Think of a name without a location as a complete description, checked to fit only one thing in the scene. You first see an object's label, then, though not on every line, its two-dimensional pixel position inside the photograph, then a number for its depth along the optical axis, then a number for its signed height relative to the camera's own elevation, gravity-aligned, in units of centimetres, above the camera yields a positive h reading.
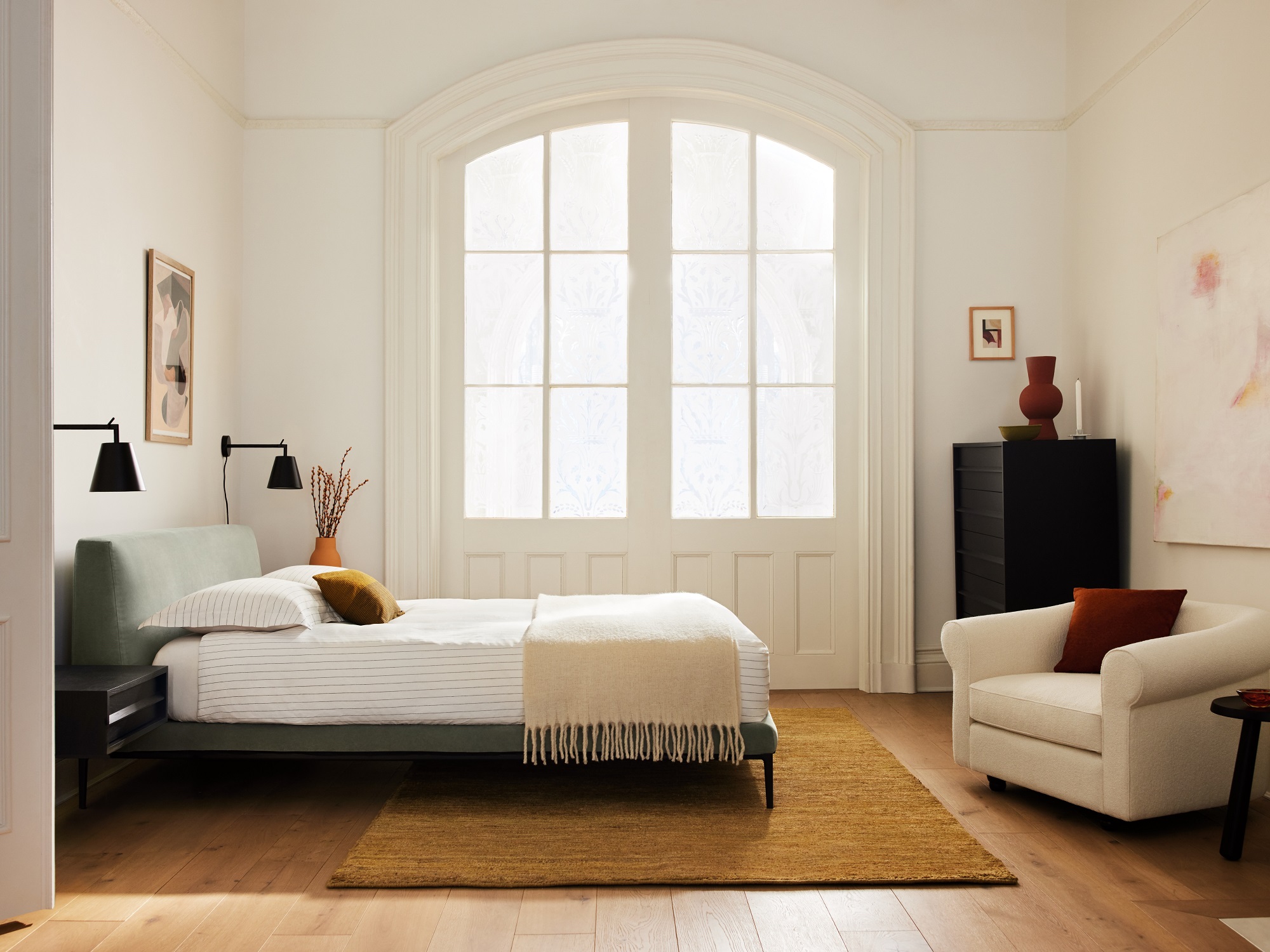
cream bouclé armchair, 262 -73
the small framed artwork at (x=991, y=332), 462 +73
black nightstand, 258 -66
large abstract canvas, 312 +36
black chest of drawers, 391 -18
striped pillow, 299 -43
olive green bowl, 402 +20
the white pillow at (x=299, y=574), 349 -37
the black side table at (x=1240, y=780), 252 -83
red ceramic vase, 418 +38
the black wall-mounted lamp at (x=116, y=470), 259 +3
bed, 290 -72
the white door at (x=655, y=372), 465 +54
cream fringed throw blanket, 286 -68
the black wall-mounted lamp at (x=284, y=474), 409 +2
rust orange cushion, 306 -48
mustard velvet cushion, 331 -43
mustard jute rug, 244 -104
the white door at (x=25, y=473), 222 +2
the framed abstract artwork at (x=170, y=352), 366 +53
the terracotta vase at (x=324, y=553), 427 -35
